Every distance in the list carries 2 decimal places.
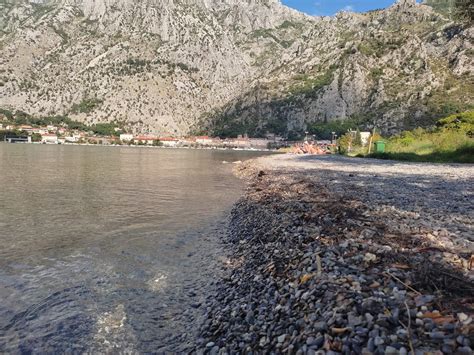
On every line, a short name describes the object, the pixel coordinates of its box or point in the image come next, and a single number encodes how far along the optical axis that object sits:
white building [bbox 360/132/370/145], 105.22
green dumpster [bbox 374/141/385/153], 63.36
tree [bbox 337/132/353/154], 93.22
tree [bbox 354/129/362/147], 103.96
